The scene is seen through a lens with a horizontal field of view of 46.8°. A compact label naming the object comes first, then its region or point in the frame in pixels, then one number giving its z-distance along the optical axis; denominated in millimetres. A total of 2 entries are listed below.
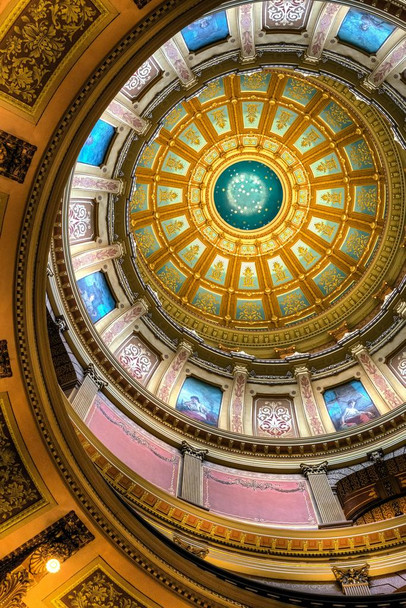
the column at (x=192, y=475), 13016
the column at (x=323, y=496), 12805
